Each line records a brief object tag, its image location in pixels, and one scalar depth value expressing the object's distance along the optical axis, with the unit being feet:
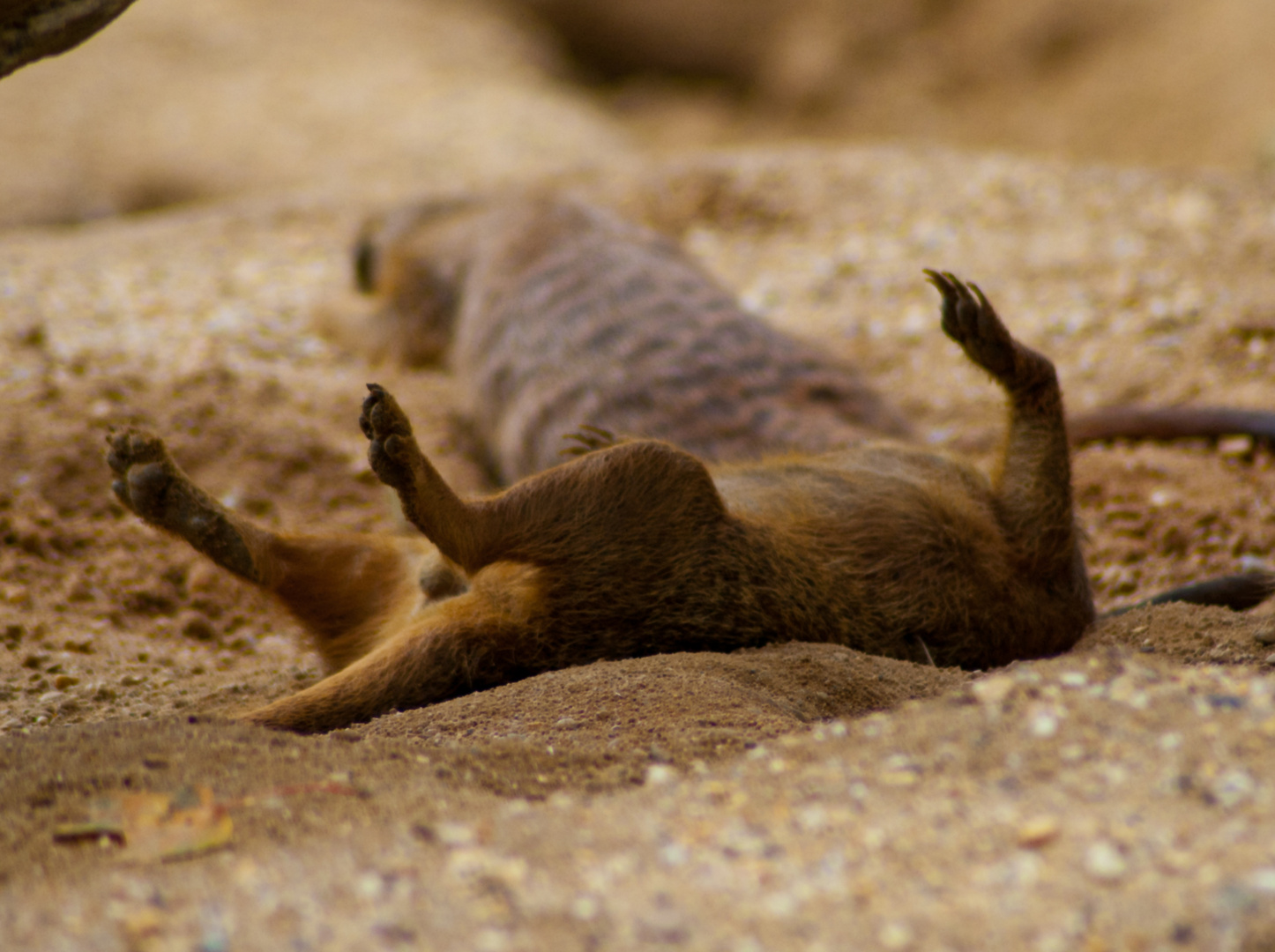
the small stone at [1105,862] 15.21
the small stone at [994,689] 16.19
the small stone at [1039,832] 15.99
